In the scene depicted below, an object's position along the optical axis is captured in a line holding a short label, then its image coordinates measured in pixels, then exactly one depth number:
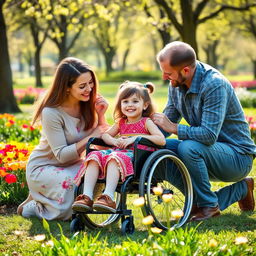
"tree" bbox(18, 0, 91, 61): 24.70
